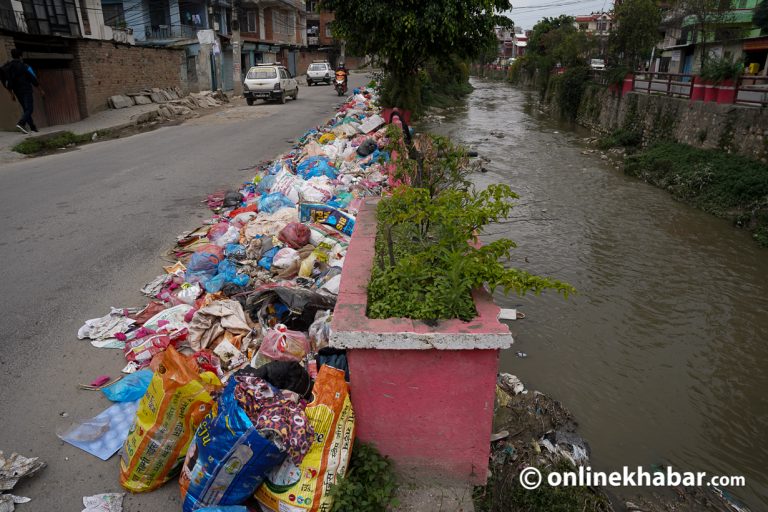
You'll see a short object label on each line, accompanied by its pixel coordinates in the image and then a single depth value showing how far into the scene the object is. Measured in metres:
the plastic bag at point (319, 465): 2.29
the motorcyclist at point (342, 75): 24.00
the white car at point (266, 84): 20.30
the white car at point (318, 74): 31.45
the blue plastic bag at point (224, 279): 4.55
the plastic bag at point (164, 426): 2.46
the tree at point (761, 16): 20.23
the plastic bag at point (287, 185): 6.79
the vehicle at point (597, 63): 27.72
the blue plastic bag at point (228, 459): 2.17
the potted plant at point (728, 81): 11.77
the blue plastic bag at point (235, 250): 5.27
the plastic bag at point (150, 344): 3.57
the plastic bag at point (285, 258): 4.86
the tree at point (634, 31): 19.05
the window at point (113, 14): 24.84
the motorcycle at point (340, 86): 23.86
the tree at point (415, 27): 9.34
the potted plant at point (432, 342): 2.33
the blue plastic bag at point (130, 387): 3.15
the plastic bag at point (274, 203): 6.43
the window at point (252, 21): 34.81
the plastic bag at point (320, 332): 3.48
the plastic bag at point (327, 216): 5.71
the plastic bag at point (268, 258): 5.01
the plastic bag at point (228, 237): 5.64
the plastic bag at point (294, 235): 5.20
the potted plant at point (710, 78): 12.36
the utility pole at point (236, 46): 22.75
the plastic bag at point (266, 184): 7.30
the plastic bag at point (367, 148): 9.77
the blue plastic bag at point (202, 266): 4.86
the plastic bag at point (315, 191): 6.77
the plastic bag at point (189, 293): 4.39
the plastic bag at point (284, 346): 3.37
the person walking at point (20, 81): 11.73
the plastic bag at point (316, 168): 8.11
